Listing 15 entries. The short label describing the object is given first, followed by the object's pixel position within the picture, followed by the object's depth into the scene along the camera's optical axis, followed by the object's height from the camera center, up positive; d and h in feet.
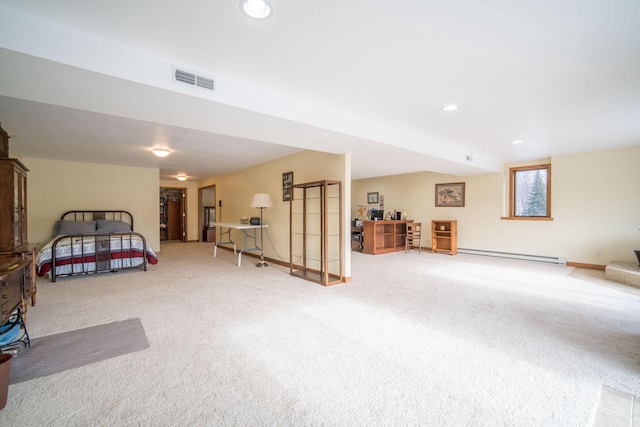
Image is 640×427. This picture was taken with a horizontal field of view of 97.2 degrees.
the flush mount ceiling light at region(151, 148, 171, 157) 16.90 +3.61
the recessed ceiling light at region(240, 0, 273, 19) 5.20 +3.84
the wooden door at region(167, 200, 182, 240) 35.55 -0.74
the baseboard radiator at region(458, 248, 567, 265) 19.81 -3.59
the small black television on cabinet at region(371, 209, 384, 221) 26.66 -0.46
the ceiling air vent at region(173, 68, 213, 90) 7.24 +3.50
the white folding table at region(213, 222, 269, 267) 19.35 -1.94
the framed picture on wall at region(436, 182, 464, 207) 25.11 +1.40
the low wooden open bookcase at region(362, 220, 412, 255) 25.11 -2.42
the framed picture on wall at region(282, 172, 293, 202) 19.02 +1.78
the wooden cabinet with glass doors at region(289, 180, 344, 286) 15.16 -1.32
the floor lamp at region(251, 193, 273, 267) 18.79 +0.65
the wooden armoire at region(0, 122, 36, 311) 9.37 +0.00
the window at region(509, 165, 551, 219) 20.70 +1.32
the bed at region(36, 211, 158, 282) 15.28 -2.41
